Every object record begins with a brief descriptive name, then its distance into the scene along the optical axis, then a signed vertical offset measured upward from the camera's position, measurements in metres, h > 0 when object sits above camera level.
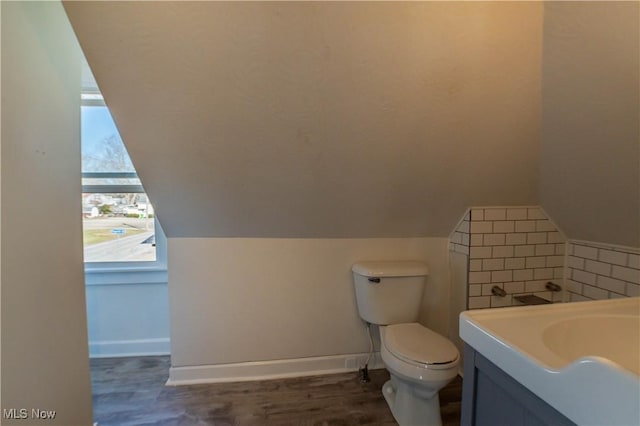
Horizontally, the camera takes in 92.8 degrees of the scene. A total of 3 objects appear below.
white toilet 1.43 -0.72
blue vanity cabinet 0.64 -0.47
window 2.20 +0.02
